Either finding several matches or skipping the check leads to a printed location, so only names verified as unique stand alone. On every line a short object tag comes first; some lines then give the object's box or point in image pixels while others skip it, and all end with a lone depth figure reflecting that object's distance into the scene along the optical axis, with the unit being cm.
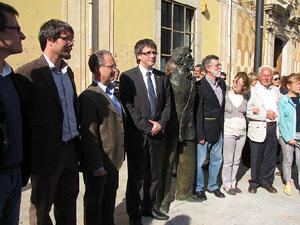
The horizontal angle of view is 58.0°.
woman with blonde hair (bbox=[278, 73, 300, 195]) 404
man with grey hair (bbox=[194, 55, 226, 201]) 372
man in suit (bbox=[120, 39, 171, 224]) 293
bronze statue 339
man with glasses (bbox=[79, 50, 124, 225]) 231
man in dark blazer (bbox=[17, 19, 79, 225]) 199
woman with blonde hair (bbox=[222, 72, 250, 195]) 393
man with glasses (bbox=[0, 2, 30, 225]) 161
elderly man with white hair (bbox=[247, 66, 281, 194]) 401
